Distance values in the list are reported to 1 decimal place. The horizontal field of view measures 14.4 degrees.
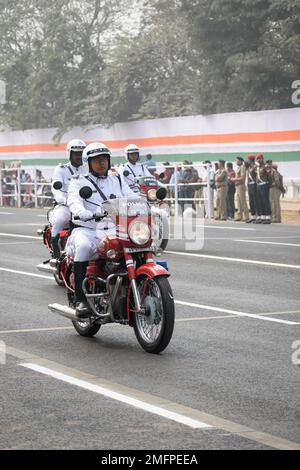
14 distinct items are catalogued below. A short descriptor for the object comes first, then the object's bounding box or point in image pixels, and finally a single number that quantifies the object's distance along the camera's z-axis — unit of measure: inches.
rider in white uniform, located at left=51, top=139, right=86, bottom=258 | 632.4
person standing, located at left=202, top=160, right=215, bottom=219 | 1300.4
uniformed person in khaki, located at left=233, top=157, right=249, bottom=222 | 1221.1
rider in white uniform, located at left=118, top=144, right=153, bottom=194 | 835.4
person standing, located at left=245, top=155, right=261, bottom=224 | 1178.6
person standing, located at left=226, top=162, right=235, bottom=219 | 1262.3
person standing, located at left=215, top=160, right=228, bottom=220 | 1254.3
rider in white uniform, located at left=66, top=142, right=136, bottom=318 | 435.2
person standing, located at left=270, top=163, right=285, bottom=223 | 1168.8
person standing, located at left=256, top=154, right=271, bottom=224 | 1159.0
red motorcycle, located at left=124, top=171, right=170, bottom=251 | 813.2
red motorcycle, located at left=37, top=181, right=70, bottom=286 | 611.1
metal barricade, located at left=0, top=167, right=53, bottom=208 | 1685.5
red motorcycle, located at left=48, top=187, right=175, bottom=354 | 398.6
